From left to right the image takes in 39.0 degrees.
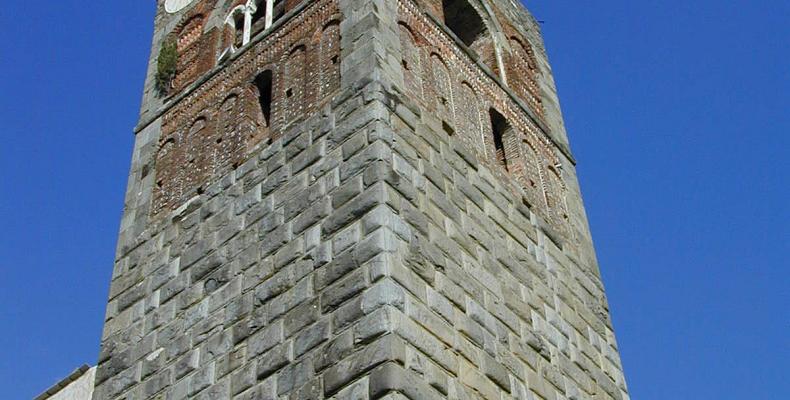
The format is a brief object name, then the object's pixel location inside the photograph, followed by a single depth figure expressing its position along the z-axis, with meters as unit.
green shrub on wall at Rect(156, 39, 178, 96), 11.12
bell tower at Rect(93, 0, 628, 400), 6.84
